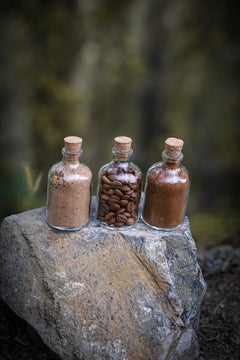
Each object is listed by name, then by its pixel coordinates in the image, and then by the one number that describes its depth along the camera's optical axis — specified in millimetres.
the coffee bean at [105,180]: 573
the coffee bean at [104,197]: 577
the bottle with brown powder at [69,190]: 564
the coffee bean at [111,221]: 592
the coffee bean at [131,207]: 582
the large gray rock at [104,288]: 558
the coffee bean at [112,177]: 573
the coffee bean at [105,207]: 585
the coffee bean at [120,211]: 584
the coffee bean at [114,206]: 579
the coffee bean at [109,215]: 587
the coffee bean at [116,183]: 570
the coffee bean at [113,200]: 574
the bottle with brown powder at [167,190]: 575
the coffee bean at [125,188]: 570
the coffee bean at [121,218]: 589
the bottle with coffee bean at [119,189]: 573
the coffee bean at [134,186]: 575
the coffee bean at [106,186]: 575
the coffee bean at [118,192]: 570
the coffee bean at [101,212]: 593
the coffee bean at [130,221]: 594
